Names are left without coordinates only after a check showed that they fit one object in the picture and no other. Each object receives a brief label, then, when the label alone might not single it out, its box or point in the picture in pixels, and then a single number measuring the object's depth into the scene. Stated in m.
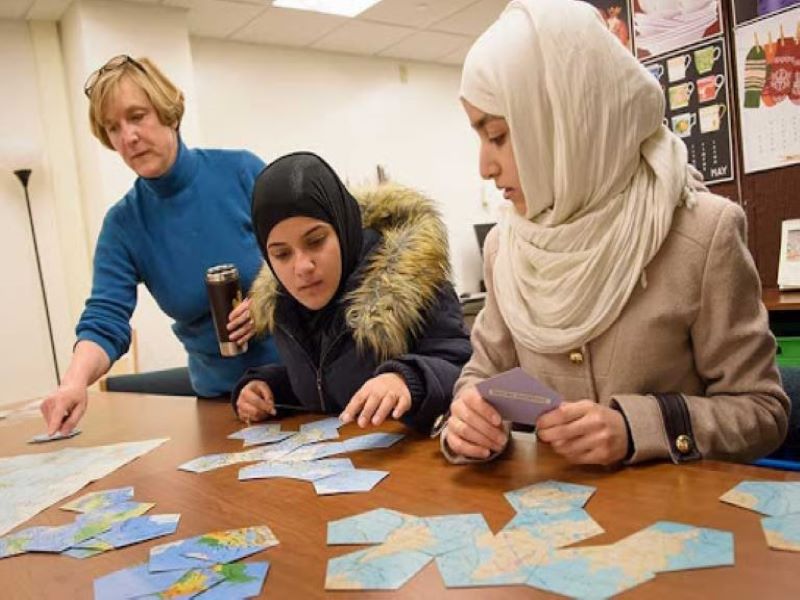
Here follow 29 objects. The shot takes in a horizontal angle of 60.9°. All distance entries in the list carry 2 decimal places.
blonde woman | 1.78
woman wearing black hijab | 1.36
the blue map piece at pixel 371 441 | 1.18
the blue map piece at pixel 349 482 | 0.97
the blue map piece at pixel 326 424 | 1.35
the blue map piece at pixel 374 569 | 0.69
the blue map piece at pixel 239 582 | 0.71
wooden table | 0.63
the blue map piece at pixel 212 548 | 0.81
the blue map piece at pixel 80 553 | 0.89
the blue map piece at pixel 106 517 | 0.97
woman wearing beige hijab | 0.95
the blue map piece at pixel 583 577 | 0.62
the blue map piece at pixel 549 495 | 0.82
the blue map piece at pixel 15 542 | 0.95
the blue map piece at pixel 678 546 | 0.64
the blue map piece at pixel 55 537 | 0.94
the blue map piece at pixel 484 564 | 0.66
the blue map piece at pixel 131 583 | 0.75
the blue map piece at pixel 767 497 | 0.72
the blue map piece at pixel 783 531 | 0.65
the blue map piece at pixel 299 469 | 1.06
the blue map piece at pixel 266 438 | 1.33
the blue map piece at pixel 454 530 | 0.75
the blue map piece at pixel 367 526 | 0.80
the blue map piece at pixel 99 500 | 1.09
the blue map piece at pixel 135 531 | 0.91
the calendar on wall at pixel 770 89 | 2.53
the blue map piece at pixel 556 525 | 0.73
